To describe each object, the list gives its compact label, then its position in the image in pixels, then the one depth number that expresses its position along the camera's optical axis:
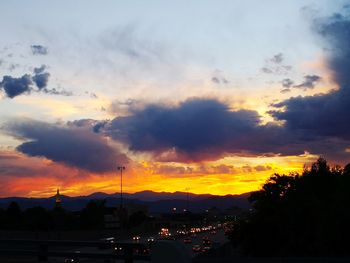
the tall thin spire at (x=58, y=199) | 138.46
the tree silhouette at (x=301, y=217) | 33.12
